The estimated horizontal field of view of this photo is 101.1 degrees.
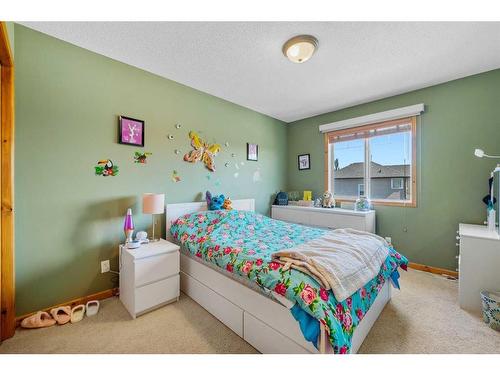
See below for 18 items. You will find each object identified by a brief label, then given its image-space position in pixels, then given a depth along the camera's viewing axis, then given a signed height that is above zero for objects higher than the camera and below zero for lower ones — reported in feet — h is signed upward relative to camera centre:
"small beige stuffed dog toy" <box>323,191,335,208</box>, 11.72 -0.78
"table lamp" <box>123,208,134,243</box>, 6.76 -1.34
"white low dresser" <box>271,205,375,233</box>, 9.78 -1.61
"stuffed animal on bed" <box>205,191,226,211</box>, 9.36 -0.68
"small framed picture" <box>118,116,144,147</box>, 7.30 +2.01
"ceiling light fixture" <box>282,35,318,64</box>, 6.01 +4.24
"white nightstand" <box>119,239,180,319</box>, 5.93 -2.76
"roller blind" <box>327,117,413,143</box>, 9.85 +2.98
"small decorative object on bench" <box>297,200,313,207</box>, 12.41 -1.02
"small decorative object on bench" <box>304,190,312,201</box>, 12.91 -0.54
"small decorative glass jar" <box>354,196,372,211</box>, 10.54 -0.91
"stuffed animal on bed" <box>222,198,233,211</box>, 9.69 -0.88
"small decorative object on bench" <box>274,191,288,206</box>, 13.15 -0.81
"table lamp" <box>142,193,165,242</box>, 7.00 -0.61
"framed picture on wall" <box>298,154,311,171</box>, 13.32 +1.65
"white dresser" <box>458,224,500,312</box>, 6.05 -2.42
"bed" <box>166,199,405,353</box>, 3.80 -2.86
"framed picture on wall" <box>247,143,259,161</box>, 11.85 +2.05
